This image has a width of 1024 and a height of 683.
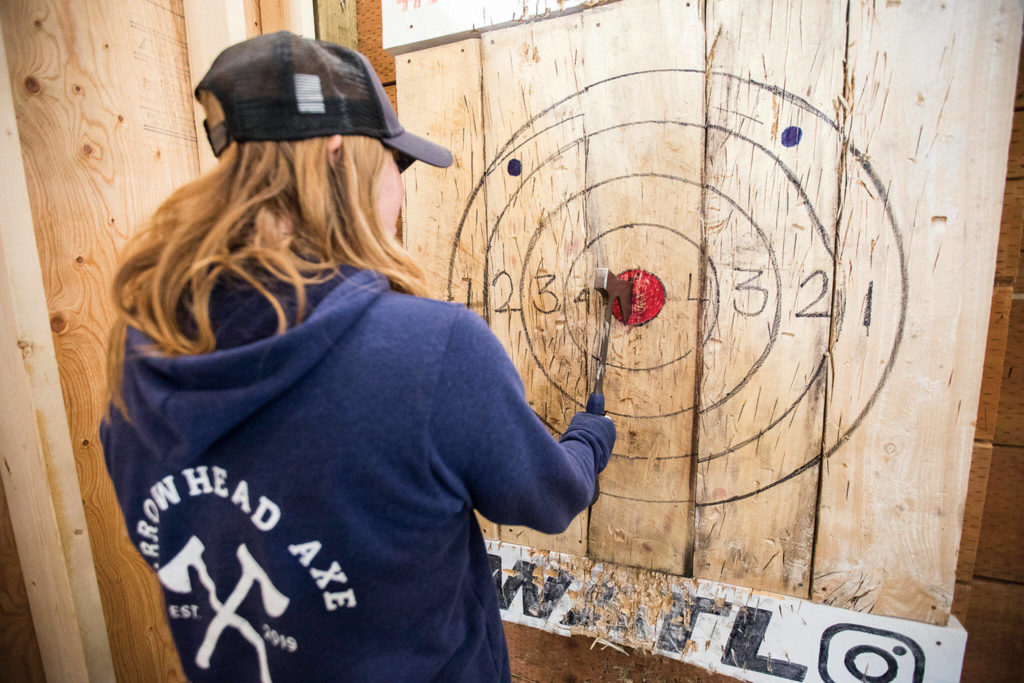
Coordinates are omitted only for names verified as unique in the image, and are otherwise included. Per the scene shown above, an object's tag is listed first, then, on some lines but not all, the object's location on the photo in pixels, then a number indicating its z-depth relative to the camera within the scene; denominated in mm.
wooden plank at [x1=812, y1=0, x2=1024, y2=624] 780
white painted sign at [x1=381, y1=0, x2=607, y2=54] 1009
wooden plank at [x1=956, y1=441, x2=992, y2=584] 886
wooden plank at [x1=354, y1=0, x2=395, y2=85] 1270
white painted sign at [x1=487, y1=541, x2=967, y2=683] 897
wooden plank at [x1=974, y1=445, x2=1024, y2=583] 961
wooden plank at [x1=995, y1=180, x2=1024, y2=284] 833
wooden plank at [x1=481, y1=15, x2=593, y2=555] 1021
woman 508
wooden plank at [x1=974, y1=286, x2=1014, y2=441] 837
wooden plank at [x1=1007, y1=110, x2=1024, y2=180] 831
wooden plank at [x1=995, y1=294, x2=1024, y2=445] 930
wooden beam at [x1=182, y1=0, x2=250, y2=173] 1110
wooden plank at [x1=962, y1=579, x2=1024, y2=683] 995
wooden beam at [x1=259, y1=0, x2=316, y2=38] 1175
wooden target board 815
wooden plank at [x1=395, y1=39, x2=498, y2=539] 1105
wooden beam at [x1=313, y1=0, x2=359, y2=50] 1223
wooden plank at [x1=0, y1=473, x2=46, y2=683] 1135
